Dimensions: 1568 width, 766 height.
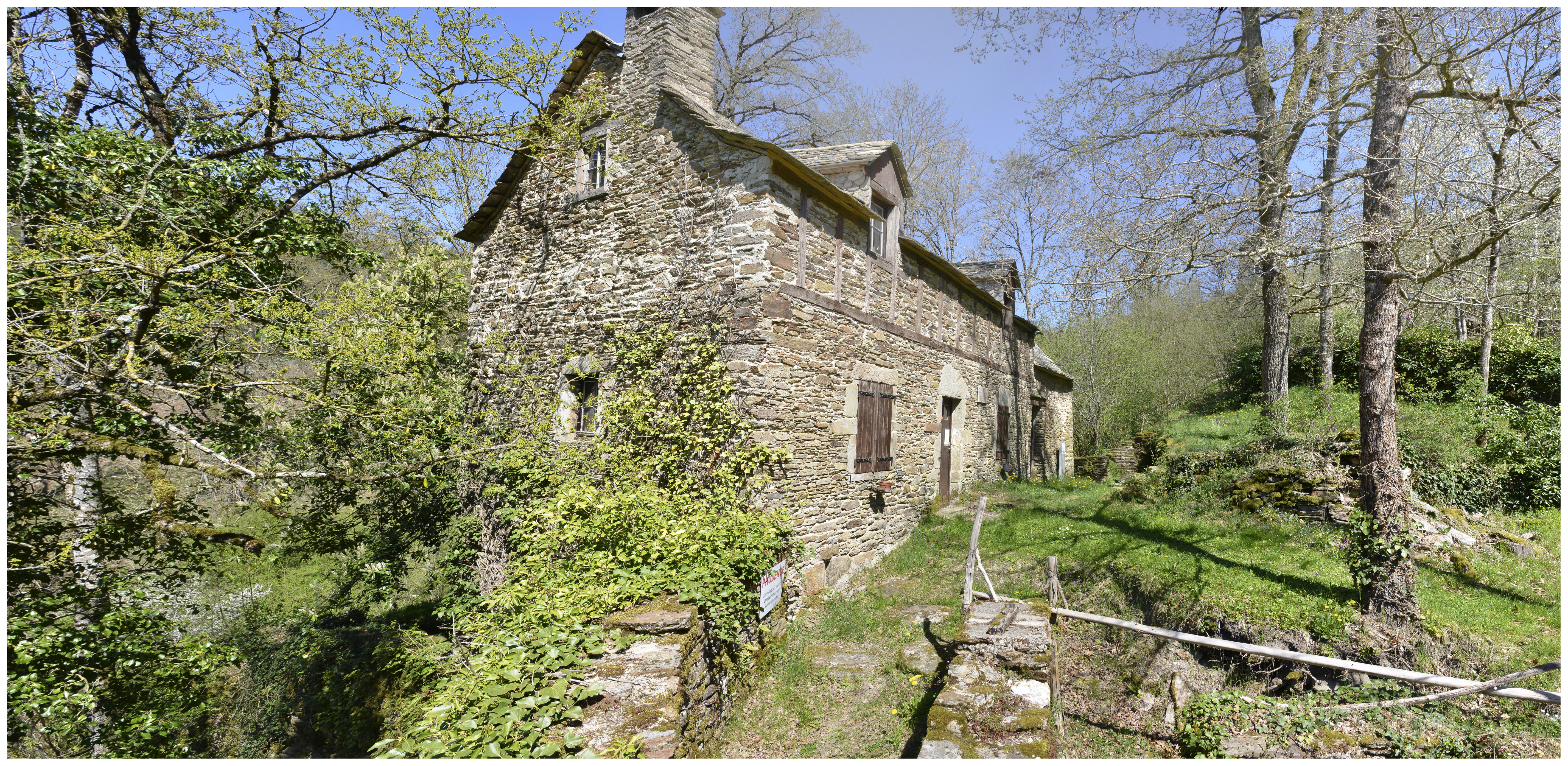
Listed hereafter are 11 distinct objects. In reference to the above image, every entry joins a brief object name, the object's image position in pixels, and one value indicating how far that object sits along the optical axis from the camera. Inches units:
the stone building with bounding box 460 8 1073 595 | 275.7
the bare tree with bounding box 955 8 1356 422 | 256.5
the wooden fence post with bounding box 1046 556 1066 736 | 191.8
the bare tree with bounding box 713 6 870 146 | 685.3
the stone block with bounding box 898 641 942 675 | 236.4
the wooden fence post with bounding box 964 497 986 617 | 239.6
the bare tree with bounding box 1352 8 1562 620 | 174.6
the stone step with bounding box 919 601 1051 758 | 150.6
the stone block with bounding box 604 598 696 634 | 190.2
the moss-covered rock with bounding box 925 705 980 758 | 151.0
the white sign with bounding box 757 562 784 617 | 246.8
